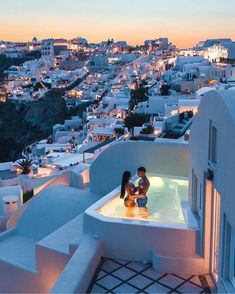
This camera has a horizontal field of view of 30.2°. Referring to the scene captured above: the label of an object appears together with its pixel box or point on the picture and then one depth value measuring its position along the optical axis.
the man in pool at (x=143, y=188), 6.86
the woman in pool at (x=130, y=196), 6.83
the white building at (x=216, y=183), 4.66
